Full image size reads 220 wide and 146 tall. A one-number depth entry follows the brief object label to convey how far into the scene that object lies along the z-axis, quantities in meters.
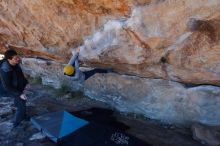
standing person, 2.90
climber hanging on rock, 3.08
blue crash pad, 2.69
